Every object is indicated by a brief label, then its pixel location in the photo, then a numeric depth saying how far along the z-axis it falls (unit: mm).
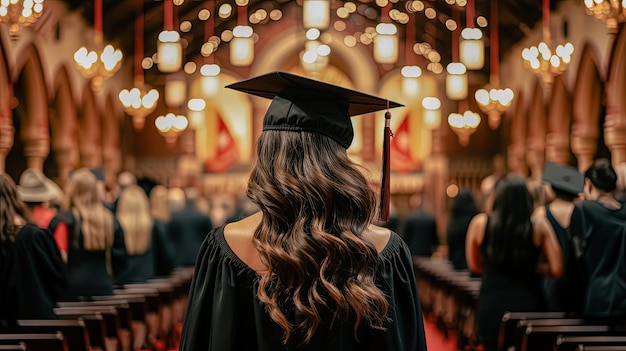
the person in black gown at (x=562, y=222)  7109
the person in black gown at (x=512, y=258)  6930
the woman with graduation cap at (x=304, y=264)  2902
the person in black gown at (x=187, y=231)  13422
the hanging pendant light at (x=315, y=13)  14203
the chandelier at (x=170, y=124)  21891
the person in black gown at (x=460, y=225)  12234
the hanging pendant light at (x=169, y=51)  15648
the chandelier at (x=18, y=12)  9016
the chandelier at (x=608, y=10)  9055
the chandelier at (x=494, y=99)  18438
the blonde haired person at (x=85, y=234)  7859
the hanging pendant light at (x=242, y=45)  15742
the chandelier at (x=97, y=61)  14344
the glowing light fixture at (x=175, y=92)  20938
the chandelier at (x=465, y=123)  21609
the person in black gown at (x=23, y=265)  6449
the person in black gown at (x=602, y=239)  6547
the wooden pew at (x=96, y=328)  7082
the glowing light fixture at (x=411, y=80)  18766
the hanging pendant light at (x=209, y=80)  18391
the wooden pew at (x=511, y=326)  6742
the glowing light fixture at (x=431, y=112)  21625
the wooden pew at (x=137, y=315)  8906
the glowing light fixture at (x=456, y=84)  18516
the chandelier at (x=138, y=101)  18625
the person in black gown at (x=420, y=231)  16297
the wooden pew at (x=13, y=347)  5520
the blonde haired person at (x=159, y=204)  11788
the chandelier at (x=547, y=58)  14109
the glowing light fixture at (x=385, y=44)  15617
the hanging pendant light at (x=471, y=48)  15422
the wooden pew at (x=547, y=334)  6297
